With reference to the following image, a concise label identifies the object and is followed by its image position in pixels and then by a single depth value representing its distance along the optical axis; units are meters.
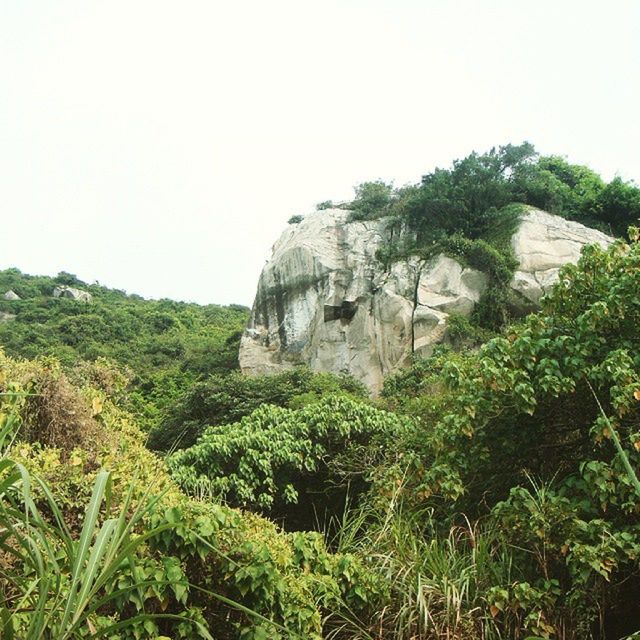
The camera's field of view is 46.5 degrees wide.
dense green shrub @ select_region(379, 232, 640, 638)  5.14
